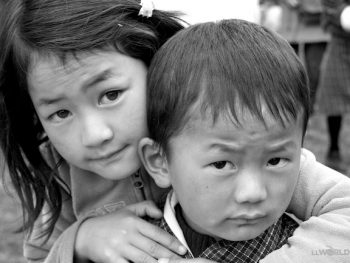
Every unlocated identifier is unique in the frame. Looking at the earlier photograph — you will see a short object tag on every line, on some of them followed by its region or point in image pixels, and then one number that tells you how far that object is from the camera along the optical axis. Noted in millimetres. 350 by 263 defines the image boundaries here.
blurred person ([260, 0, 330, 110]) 3920
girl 1295
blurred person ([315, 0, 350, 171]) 3171
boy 1216
